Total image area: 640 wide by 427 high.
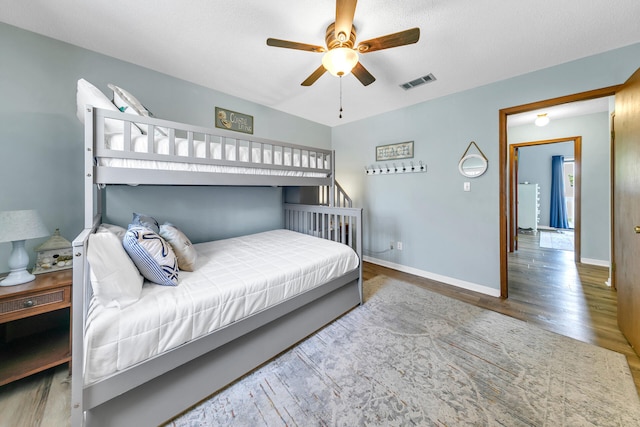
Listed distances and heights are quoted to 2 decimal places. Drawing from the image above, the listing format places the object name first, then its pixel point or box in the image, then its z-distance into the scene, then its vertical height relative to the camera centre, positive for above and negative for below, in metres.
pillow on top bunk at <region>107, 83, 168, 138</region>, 1.69 +0.82
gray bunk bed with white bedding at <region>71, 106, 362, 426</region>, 0.99 -0.65
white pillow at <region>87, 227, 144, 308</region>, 1.03 -0.28
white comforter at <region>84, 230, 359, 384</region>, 0.99 -0.47
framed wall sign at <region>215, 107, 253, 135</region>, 2.85 +1.21
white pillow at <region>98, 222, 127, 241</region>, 1.65 -0.12
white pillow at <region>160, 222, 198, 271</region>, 1.59 -0.24
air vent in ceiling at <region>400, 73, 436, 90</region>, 2.49 +1.48
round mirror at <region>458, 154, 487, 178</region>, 2.68 +0.57
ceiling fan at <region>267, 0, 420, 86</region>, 1.43 +1.15
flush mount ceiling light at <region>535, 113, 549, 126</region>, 3.62 +1.48
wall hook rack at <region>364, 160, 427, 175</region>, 3.21 +0.68
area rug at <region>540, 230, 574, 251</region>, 4.63 -0.62
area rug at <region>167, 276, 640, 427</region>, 1.21 -1.05
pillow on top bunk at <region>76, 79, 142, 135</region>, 1.49 +0.75
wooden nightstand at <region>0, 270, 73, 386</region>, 1.26 -0.84
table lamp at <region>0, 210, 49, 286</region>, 1.30 -0.12
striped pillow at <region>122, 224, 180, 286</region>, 1.30 -0.25
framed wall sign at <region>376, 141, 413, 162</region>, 3.31 +0.94
